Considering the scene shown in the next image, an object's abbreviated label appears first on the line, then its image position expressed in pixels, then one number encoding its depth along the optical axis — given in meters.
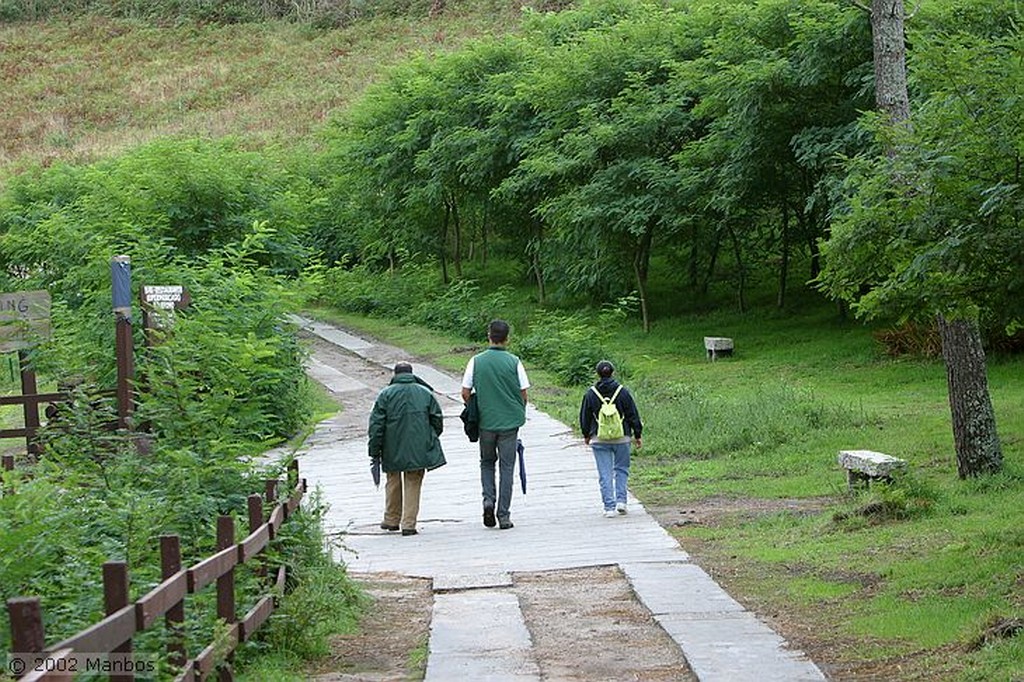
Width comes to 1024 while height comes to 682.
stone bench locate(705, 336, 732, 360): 31.42
